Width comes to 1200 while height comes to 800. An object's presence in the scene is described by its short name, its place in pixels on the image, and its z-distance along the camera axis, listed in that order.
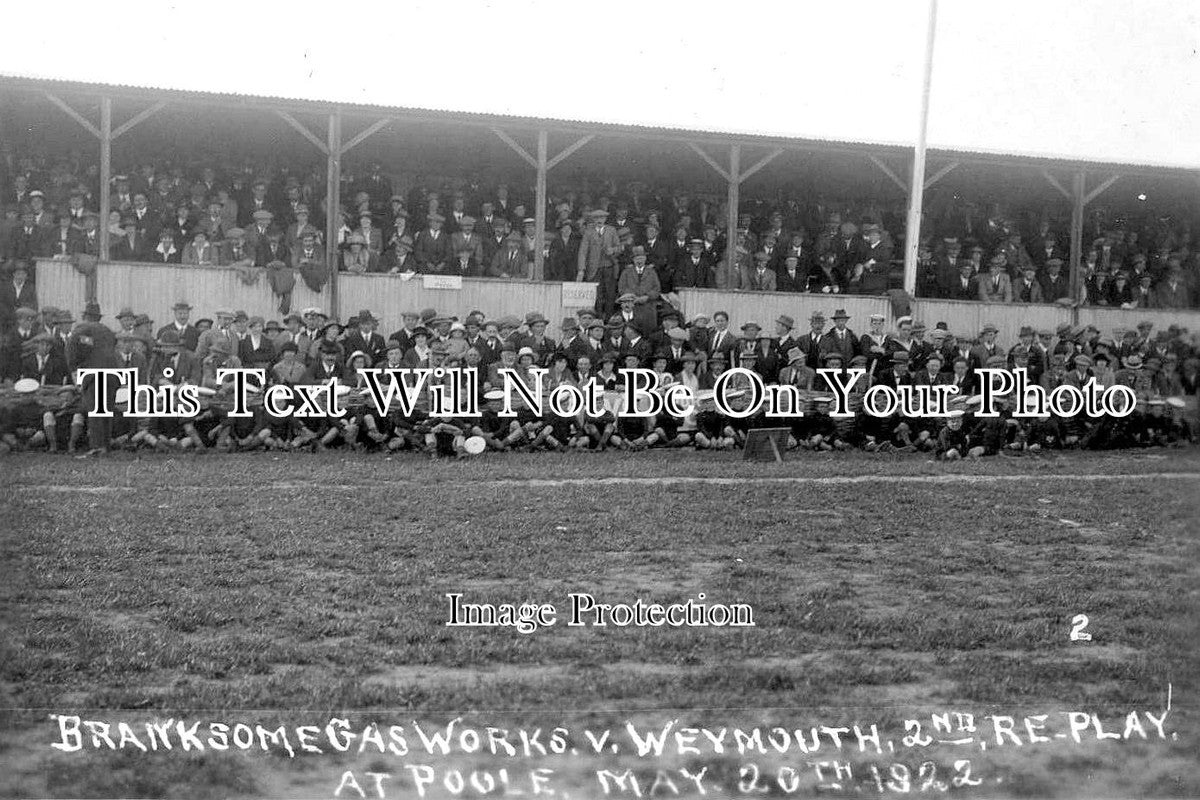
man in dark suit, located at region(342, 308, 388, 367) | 8.16
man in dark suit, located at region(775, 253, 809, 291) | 13.27
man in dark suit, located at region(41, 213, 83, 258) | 11.34
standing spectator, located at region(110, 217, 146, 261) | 12.23
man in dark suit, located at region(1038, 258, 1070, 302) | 8.33
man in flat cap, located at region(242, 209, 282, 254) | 12.66
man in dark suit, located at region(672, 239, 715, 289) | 13.49
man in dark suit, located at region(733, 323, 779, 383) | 7.34
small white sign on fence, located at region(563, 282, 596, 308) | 13.09
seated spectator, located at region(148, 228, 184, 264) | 12.27
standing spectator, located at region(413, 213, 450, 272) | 13.34
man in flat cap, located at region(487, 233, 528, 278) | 13.55
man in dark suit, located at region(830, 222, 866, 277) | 12.90
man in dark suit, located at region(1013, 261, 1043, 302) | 9.27
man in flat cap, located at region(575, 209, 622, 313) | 13.34
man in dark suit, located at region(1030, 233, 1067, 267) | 10.03
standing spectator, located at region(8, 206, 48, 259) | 9.80
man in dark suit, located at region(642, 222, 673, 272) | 13.38
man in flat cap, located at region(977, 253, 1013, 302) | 10.59
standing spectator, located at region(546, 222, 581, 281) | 13.65
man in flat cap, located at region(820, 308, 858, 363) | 7.23
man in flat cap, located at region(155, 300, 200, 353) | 7.40
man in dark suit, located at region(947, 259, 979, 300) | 10.16
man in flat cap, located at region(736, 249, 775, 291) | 13.62
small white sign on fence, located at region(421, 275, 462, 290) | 13.09
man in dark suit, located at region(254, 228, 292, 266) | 12.50
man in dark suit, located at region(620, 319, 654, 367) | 8.11
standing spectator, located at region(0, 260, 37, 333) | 7.03
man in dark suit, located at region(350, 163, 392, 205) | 14.45
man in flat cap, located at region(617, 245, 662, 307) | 11.70
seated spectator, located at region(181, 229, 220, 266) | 12.29
